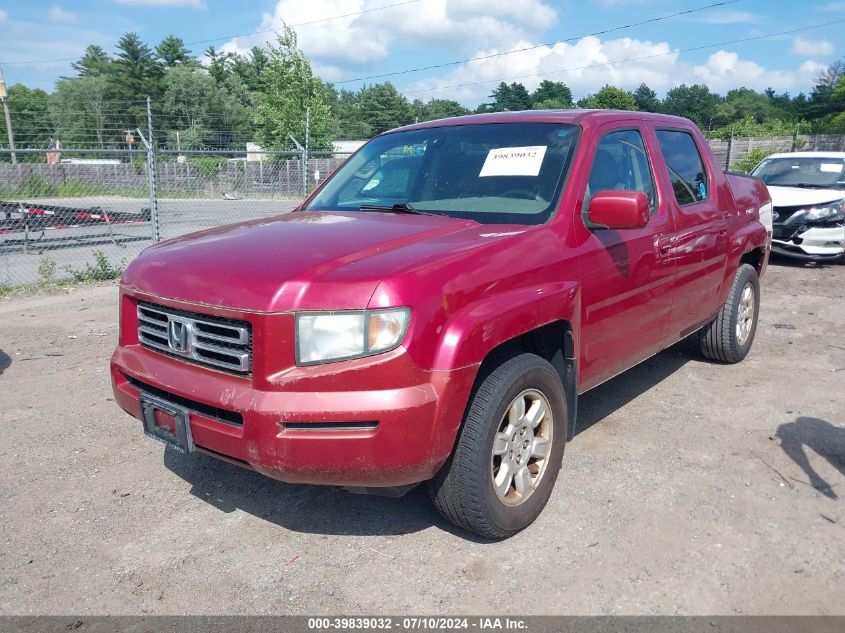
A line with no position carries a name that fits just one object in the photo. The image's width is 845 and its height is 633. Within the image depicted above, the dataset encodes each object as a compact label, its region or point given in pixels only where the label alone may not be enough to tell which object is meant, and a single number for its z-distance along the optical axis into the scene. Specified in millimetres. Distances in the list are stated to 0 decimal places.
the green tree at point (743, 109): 91062
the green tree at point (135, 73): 67250
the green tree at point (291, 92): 38844
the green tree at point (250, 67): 76900
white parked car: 10094
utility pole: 25819
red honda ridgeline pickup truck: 2600
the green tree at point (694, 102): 96362
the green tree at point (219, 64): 78375
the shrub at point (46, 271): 9312
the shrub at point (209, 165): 27750
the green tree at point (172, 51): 85188
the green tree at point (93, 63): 79312
